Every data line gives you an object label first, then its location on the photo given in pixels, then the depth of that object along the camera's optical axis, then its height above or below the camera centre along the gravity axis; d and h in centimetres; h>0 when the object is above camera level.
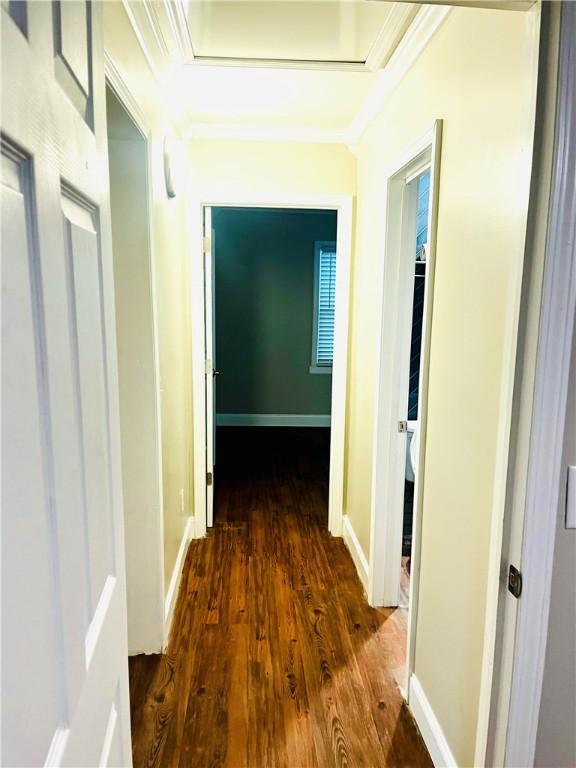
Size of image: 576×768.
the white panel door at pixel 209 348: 301 -22
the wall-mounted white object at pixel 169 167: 216 +63
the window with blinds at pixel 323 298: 564 +17
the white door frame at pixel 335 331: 289 -11
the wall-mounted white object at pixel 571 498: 100 -36
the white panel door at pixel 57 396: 50 -11
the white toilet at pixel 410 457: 315 -94
